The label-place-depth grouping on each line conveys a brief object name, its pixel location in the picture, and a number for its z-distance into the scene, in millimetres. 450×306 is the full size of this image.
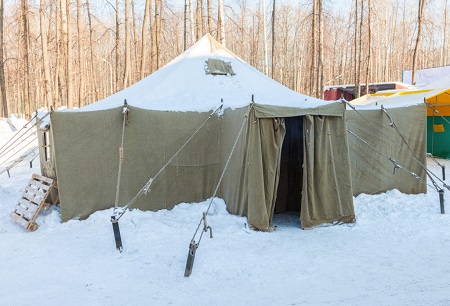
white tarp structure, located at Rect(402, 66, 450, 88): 22089
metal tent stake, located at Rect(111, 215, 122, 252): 4586
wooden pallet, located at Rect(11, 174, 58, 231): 5504
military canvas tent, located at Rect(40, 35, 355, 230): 5422
